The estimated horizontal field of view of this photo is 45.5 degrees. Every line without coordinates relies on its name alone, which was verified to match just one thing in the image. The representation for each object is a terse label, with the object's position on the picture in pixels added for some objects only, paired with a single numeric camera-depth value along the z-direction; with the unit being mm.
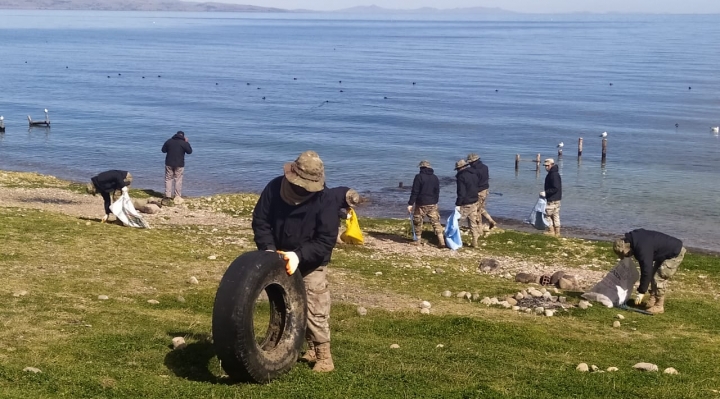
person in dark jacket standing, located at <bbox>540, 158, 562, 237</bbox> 27422
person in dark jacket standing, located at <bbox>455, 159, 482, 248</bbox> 25500
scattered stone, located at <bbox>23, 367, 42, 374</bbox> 10094
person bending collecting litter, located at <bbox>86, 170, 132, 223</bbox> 24234
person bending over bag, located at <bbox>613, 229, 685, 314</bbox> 16266
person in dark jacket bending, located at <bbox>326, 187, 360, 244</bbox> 22938
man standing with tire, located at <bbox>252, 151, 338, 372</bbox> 9859
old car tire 9398
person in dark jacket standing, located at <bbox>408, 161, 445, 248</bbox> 24750
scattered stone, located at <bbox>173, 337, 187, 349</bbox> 11555
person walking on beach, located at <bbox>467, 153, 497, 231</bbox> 26031
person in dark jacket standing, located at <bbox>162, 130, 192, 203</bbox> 30875
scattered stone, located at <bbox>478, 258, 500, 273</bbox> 22703
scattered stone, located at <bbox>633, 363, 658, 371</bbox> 12320
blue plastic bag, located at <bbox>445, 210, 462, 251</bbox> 25609
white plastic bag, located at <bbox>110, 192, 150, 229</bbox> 23953
